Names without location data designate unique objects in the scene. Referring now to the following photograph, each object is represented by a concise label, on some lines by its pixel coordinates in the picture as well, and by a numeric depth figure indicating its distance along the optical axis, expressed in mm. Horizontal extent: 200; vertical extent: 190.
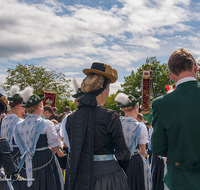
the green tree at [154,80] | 30266
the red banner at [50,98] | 12535
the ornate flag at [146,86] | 15797
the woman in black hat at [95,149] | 2070
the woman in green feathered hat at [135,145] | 3854
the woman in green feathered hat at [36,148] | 3510
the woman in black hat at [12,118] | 4527
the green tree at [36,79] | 25812
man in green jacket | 1755
